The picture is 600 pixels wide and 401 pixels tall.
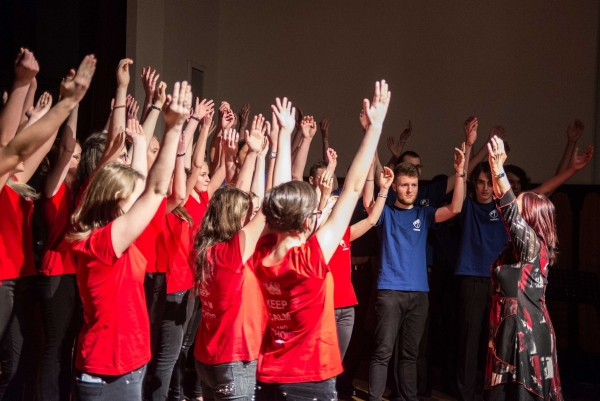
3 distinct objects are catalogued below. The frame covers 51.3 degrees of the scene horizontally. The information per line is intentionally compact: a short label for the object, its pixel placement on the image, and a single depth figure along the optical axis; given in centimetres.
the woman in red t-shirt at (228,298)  228
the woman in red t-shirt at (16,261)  267
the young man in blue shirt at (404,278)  362
